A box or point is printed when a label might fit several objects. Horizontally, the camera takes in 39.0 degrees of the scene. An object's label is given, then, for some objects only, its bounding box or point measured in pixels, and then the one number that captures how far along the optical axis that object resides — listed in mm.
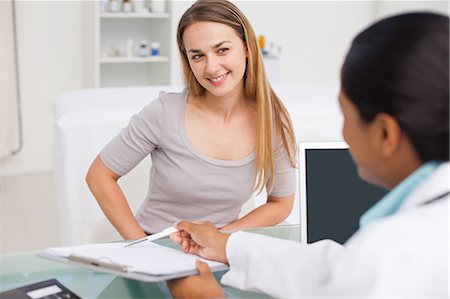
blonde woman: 1354
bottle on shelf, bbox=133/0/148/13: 3332
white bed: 1789
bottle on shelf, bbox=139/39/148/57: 3404
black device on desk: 926
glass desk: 994
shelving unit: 3375
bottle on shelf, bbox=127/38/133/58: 3383
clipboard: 886
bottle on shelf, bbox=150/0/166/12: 3338
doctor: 625
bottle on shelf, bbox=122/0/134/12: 3273
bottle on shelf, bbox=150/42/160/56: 3428
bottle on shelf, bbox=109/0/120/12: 3240
